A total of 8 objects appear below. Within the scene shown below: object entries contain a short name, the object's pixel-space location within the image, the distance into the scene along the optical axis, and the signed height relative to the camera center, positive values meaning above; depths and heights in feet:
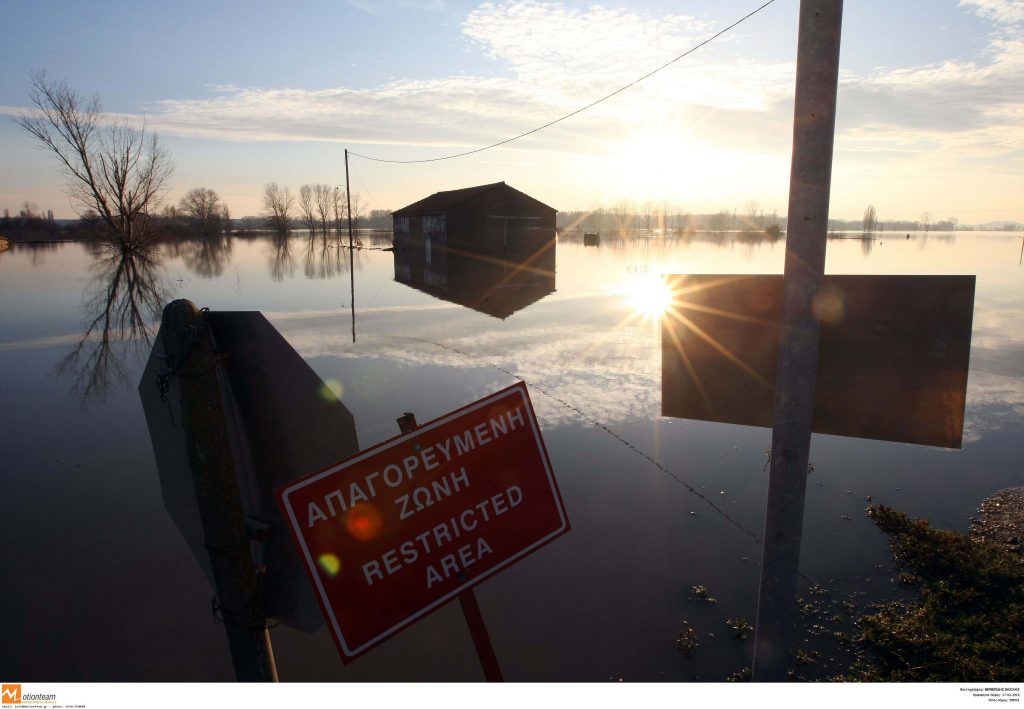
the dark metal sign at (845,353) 7.68 -1.27
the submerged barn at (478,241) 105.91 +7.25
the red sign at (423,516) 6.64 -3.23
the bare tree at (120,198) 167.75 +19.58
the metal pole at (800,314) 8.41 -0.69
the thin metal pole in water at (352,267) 93.90 -0.73
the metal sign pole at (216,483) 7.24 -2.99
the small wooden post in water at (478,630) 7.48 -4.94
